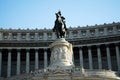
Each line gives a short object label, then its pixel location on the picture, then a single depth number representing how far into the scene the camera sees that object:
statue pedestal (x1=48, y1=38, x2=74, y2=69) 48.84
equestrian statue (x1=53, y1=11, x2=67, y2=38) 52.53
